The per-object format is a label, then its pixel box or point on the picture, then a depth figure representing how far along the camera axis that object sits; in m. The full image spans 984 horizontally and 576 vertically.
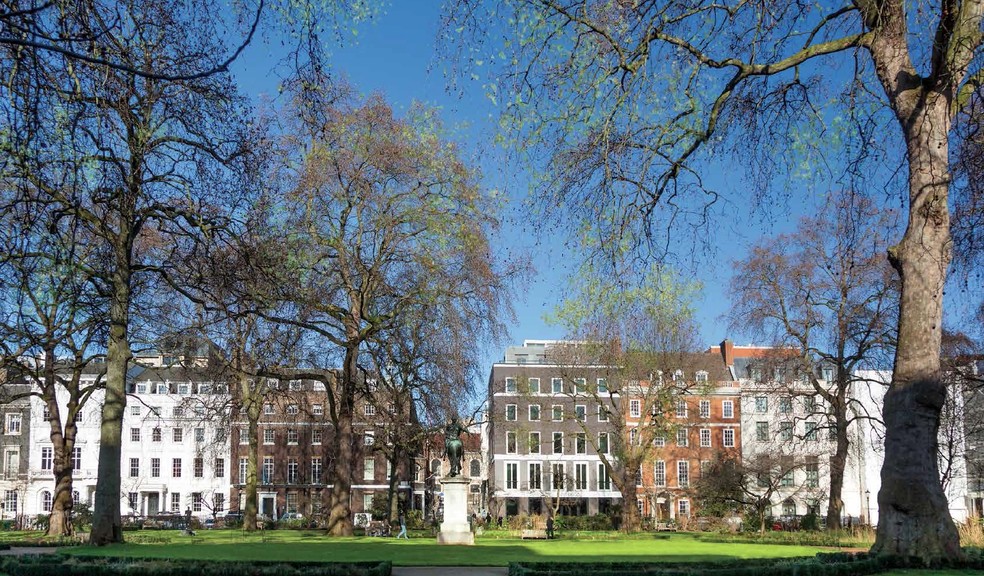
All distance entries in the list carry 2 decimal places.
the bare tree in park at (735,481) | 48.66
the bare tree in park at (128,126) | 8.38
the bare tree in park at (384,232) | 30.75
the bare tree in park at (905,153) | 11.18
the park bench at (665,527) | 53.31
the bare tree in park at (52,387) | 27.29
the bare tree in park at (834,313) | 36.34
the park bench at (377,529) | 40.22
